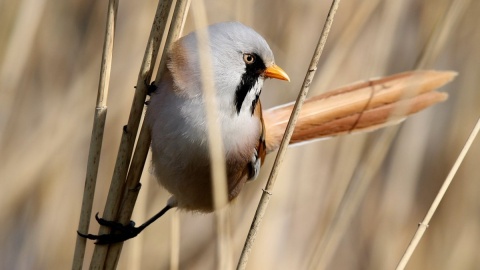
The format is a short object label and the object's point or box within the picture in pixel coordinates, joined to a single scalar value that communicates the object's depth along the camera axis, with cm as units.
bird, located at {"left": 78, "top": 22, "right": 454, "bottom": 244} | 192
